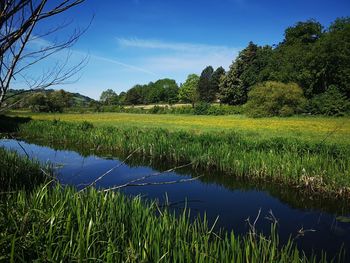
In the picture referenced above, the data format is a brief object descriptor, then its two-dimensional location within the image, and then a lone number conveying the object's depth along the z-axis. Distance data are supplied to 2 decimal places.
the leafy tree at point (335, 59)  44.47
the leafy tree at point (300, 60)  48.25
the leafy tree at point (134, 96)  115.00
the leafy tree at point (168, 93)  108.88
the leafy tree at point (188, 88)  97.12
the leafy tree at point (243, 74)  63.38
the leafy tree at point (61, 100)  53.91
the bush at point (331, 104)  38.91
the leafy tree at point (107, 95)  143.54
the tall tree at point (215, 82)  84.56
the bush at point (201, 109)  53.47
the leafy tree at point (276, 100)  40.25
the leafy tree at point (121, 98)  119.25
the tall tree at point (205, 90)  85.44
